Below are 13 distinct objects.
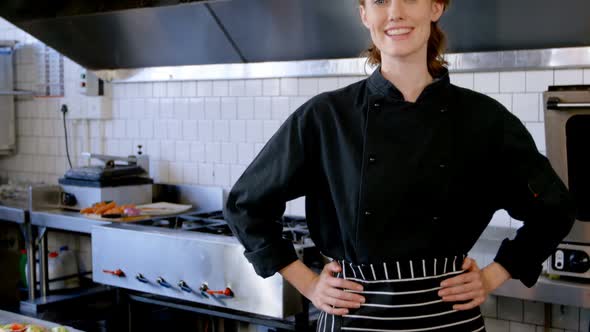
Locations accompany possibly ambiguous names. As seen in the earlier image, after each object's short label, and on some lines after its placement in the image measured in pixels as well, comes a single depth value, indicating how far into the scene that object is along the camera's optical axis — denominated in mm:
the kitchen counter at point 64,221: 4398
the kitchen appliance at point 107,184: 4754
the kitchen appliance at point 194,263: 3336
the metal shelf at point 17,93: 5961
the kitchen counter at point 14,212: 4828
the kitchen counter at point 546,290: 2988
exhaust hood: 3438
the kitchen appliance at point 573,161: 3033
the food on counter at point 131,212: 4445
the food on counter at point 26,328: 2205
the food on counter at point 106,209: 4469
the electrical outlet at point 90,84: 5375
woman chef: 1730
